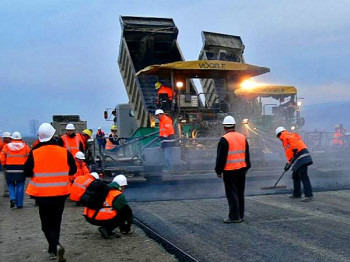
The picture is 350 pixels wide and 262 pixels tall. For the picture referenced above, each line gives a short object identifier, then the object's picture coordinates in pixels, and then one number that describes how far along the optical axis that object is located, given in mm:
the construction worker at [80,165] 7699
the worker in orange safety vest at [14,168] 7813
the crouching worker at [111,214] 5242
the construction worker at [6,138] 9523
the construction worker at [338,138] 15227
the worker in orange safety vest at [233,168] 6100
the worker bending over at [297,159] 7809
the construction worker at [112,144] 12080
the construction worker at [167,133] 9758
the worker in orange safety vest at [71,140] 8180
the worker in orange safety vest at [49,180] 4457
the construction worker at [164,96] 10641
